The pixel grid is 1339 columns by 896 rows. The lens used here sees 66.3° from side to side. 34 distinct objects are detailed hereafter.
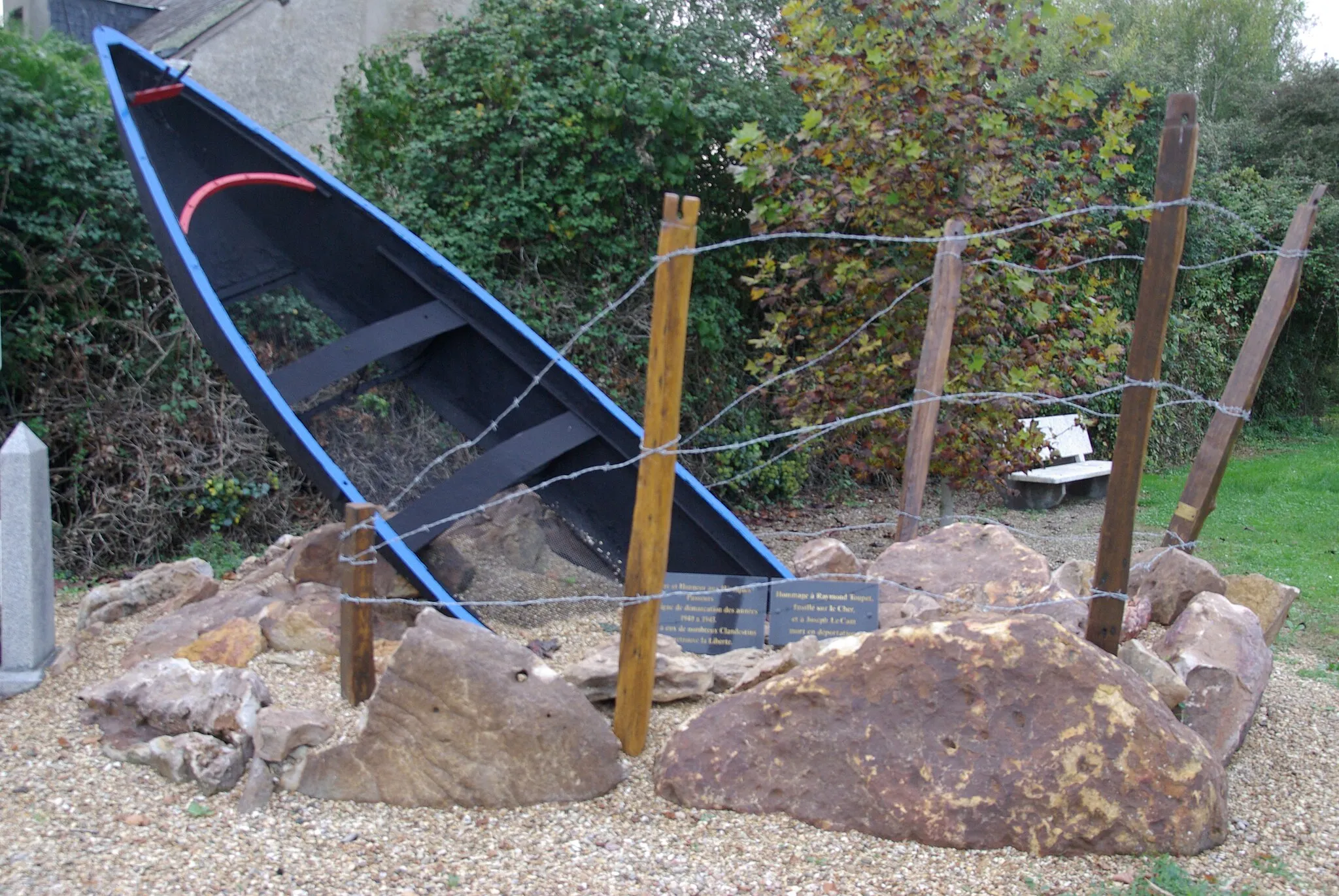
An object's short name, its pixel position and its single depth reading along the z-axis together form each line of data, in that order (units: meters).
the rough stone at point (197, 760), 2.88
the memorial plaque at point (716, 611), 3.74
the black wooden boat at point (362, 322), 4.21
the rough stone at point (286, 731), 2.92
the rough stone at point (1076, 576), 4.16
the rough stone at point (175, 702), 3.06
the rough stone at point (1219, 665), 3.26
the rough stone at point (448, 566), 4.67
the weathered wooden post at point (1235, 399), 4.20
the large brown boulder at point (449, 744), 2.85
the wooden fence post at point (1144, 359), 3.00
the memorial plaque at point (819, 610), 3.74
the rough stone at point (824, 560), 4.42
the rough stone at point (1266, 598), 4.38
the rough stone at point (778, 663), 3.25
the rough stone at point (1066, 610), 3.68
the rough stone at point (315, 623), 3.81
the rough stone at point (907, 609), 4.02
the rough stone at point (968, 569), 3.92
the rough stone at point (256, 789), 2.80
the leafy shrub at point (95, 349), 5.63
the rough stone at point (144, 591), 4.34
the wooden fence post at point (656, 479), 2.95
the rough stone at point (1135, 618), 3.92
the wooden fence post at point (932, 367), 4.50
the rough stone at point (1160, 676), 3.20
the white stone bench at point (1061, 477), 8.40
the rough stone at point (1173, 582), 4.23
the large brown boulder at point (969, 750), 2.67
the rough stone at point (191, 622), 3.76
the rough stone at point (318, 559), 4.25
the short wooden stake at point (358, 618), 3.21
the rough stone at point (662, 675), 3.37
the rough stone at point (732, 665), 3.61
